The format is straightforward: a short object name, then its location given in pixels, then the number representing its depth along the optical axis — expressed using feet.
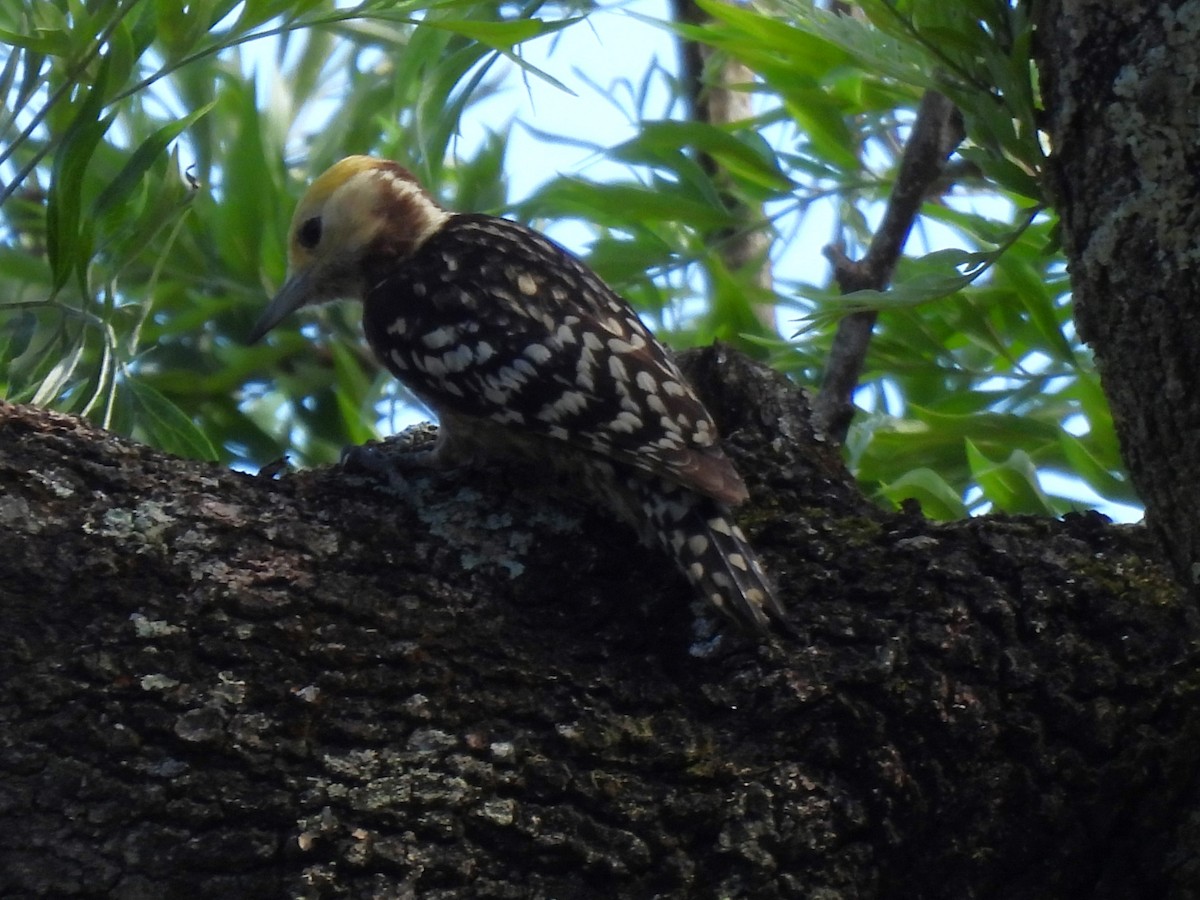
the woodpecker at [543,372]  17.24
